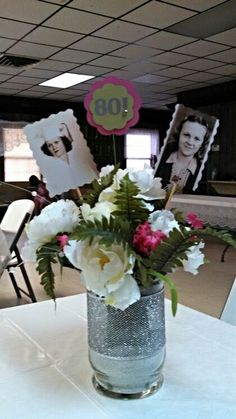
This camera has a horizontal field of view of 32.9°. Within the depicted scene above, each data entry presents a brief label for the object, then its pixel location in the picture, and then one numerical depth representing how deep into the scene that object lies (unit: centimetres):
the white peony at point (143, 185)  83
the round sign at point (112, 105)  83
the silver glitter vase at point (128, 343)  81
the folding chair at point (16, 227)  337
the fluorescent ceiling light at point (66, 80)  638
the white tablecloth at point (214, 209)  466
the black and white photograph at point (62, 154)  88
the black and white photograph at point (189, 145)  104
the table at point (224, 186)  730
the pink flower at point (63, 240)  77
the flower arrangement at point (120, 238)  74
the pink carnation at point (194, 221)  81
